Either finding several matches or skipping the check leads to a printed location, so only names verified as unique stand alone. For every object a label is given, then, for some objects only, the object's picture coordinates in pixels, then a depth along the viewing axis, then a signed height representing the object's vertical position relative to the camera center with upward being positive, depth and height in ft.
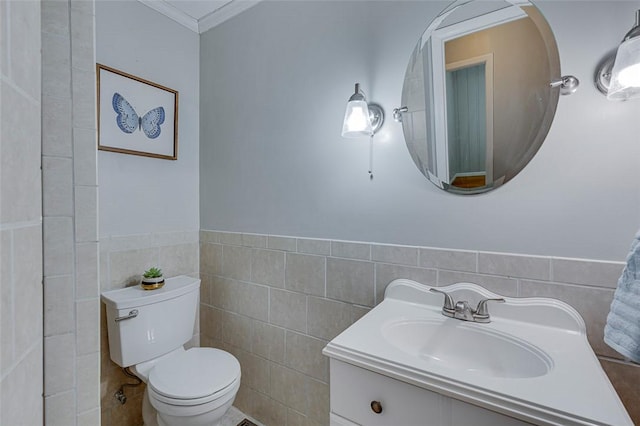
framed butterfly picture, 5.16 +1.83
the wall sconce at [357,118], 4.12 +1.30
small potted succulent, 5.32 -1.14
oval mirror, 3.38 +1.44
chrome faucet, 3.45 -1.14
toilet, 4.16 -2.35
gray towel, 2.18 -0.77
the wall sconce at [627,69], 2.70 +1.28
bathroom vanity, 2.14 -1.31
